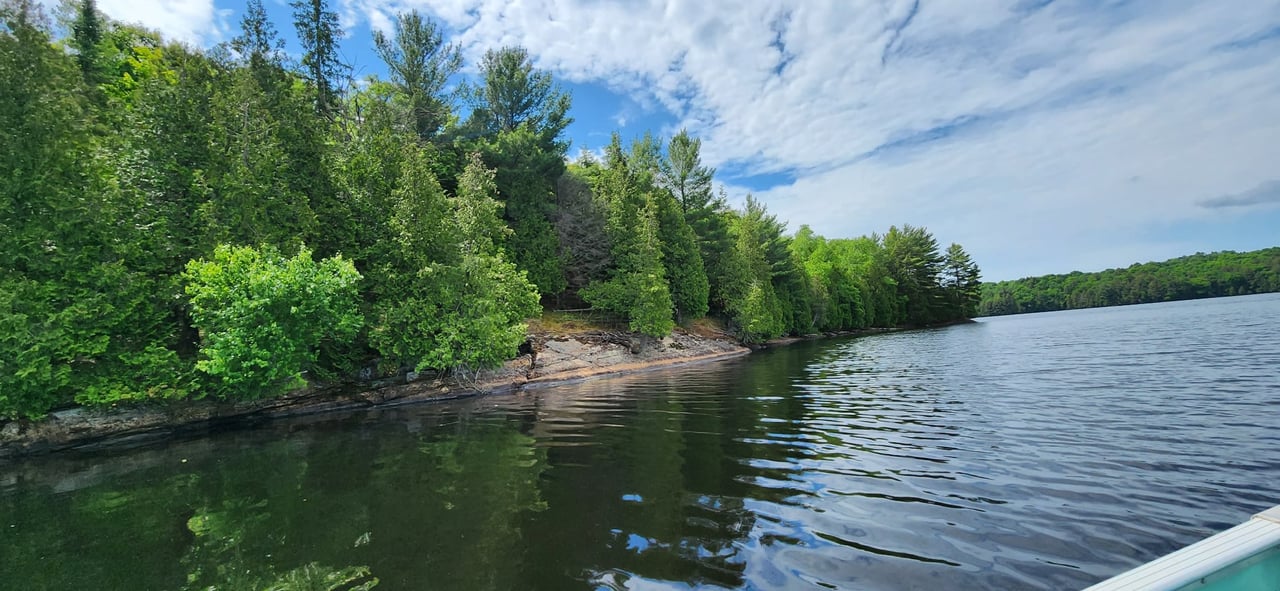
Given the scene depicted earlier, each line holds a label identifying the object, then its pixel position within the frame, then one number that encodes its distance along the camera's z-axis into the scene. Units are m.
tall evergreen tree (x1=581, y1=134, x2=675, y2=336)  37.09
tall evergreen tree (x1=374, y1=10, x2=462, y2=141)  38.03
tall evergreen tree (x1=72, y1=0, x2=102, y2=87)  31.50
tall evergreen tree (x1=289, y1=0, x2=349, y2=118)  33.25
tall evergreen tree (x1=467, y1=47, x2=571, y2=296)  36.66
